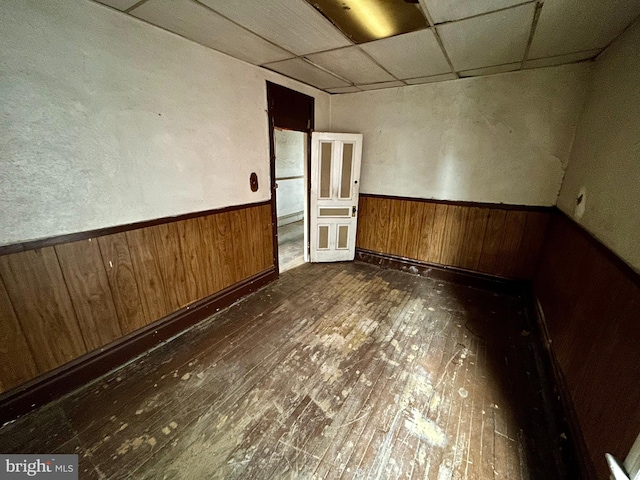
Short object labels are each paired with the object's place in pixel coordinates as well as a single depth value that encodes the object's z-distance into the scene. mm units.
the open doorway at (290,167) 3156
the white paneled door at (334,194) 3668
